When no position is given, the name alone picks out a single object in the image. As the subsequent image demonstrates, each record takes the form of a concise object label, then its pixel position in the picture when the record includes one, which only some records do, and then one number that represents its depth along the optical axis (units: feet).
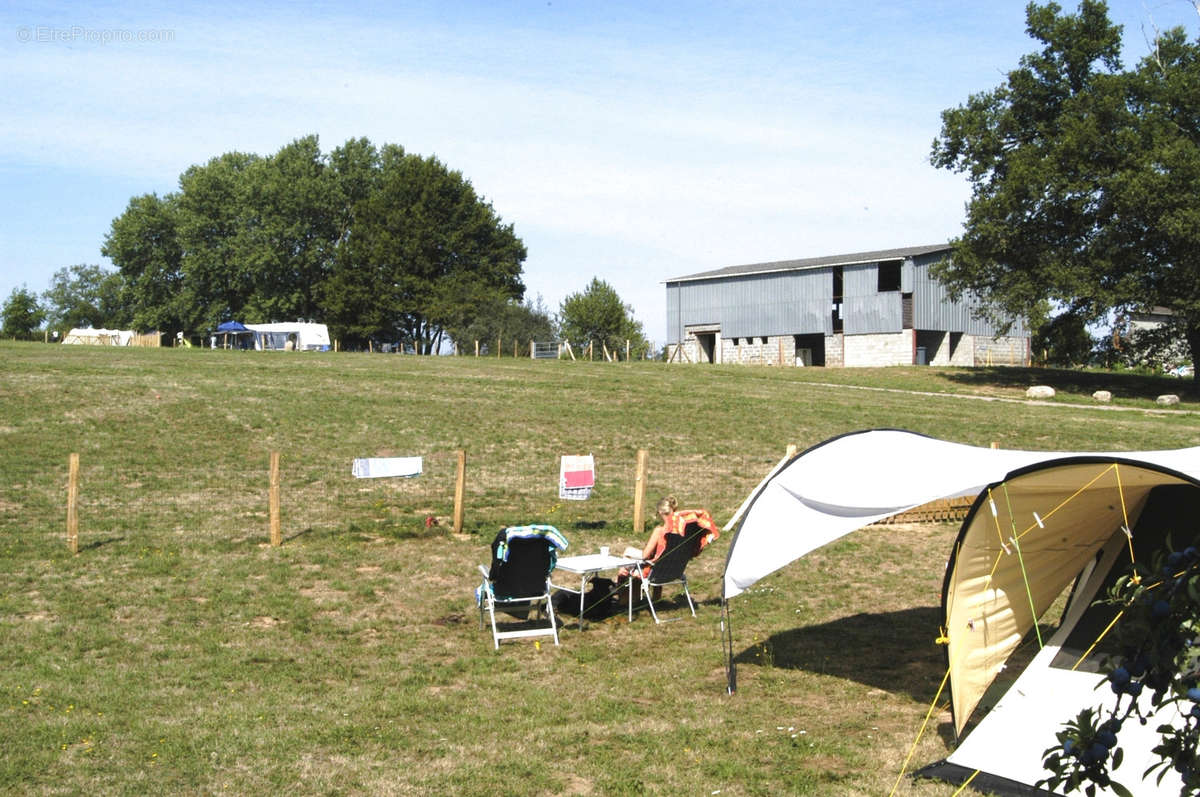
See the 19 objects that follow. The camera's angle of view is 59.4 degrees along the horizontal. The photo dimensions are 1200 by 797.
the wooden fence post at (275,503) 45.84
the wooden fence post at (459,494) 49.65
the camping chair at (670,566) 37.60
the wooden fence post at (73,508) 43.50
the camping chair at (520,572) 34.78
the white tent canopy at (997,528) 23.36
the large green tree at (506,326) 191.93
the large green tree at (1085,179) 117.91
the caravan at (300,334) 217.56
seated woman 38.32
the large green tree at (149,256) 265.34
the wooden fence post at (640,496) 50.78
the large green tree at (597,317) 246.27
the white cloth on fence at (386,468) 47.24
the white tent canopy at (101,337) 228.63
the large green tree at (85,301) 299.99
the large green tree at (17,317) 279.28
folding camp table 36.45
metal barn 178.29
